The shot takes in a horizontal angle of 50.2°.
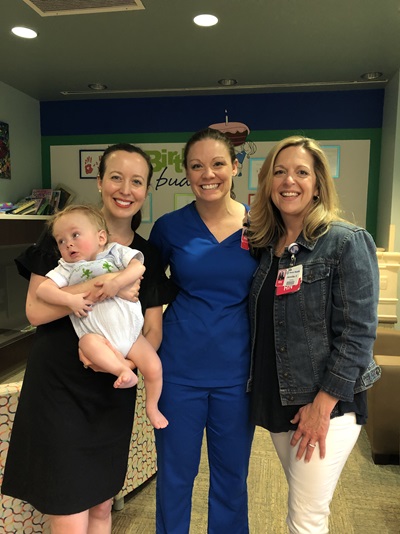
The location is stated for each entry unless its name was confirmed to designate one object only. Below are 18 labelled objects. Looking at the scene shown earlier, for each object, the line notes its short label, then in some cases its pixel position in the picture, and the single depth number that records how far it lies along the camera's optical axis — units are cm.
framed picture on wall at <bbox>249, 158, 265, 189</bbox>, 487
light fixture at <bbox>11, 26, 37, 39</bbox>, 317
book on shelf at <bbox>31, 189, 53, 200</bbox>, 505
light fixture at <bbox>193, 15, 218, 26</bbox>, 296
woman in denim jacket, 125
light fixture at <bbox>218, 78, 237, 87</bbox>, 427
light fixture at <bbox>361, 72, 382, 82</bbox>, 409
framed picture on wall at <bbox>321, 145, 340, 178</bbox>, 467
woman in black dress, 126
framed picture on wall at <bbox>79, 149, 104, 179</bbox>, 517
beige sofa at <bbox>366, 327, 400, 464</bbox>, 245
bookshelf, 399
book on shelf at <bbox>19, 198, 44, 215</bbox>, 458
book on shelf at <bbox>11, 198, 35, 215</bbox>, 445
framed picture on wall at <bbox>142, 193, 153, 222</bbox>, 505
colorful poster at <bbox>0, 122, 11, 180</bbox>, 453
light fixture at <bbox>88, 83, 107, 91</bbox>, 448
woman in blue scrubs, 153
